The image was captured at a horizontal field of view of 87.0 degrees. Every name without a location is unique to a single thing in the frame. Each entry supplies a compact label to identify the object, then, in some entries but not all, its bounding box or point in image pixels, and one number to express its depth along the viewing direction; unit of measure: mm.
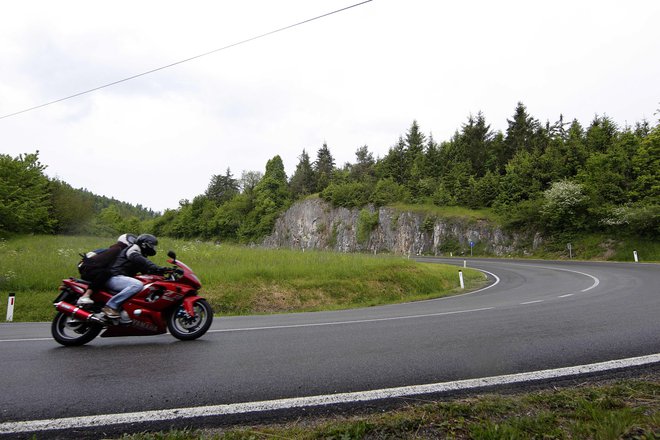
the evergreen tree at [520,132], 54562
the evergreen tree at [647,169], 29016
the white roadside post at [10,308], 10938
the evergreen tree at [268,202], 71688
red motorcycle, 5289
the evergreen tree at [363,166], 71188
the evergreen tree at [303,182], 77119
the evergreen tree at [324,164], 78062
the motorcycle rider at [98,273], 5250
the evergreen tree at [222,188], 93725
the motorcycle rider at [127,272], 5242
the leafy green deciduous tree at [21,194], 27344
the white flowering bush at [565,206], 32188
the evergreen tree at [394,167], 65375
